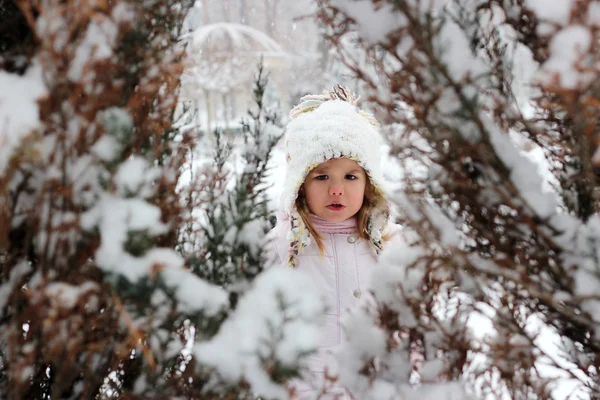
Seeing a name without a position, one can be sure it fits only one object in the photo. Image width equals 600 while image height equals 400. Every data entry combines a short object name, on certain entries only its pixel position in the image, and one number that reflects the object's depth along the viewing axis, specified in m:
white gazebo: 12.55
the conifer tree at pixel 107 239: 0.86
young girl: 2.09
